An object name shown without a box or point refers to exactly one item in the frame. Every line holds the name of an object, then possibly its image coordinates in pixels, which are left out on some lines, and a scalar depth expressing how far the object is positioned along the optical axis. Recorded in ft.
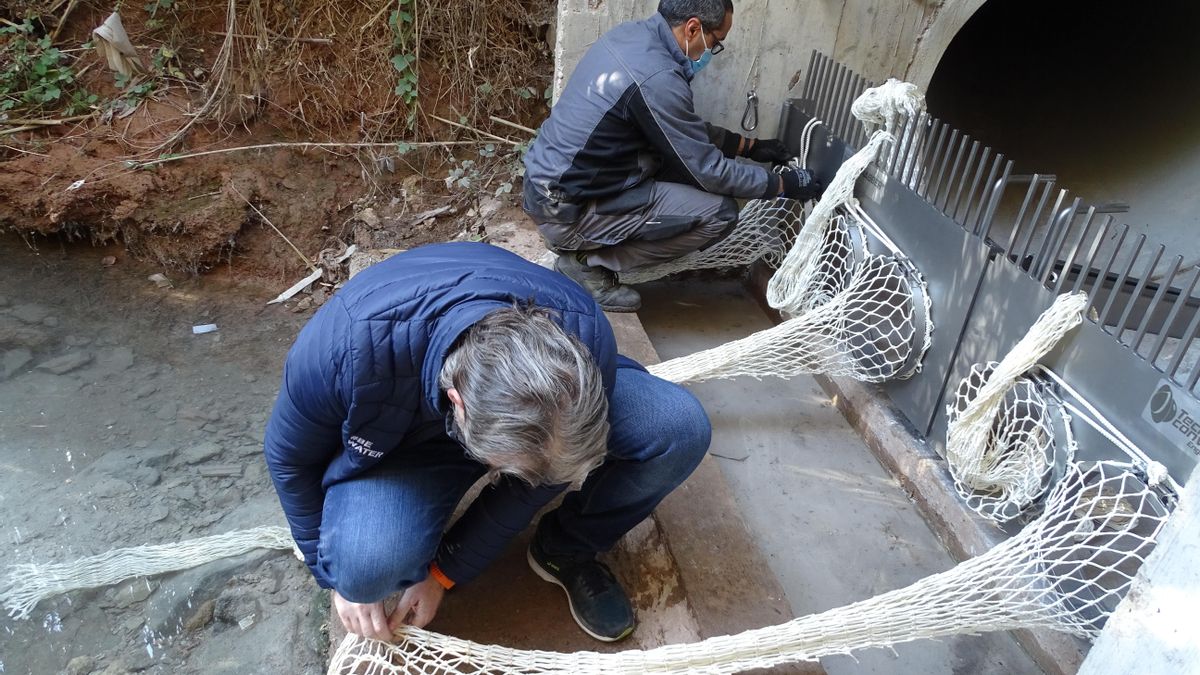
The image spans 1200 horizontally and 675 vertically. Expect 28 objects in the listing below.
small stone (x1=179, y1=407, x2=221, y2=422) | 9.66
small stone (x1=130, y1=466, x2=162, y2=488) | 8.57
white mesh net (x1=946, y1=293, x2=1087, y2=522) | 6.48
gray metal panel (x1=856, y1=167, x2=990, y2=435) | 7.92
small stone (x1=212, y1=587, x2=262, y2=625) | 7.11
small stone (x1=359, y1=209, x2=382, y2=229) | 13.06
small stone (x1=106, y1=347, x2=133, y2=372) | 10.53
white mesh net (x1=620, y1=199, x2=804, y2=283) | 10.96
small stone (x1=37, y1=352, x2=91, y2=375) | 10.34
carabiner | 11.03
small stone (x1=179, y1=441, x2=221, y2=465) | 8.97
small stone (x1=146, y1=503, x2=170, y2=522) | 8.11
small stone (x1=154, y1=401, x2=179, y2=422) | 9.64
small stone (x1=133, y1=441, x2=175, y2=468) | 8.85
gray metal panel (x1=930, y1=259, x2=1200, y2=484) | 5.55
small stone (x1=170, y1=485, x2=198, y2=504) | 8.41
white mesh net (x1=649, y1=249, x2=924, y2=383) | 8.69
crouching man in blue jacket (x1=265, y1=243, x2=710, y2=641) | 4.13
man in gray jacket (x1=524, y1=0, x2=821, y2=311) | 9.19
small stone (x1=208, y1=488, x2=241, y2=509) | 8.36
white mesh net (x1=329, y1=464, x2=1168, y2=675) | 5.60
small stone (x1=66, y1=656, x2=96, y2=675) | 6.66
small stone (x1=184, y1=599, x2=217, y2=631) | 7.05
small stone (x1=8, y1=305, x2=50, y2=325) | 11.25
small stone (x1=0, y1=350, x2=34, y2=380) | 10.17
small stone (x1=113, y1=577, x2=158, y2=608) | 7.22
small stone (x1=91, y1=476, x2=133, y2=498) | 8.38
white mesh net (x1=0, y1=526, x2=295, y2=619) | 7.20
